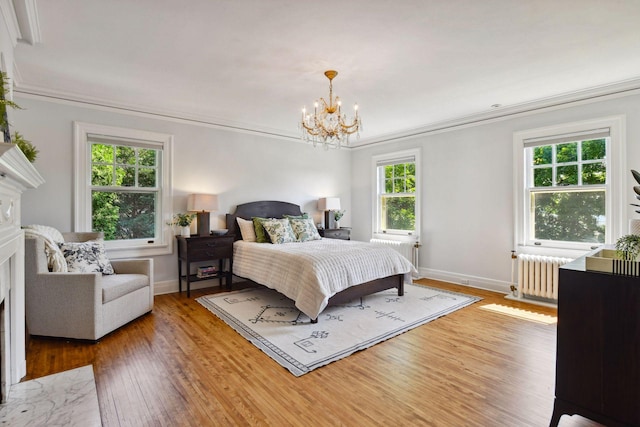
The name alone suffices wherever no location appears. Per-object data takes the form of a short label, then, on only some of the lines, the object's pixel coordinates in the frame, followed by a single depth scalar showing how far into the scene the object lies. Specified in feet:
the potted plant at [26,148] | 7.25
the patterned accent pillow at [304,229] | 16.19
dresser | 4.95
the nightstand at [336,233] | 18.34
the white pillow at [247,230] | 15.87
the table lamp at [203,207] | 14.52
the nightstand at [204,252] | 13.89
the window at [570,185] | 12.03
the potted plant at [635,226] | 8.77
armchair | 9.16
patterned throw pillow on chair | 10.37
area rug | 8.81
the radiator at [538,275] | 12.61
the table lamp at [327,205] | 19.21
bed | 10.66
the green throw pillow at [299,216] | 17.73
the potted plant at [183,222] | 14.25
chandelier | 10.53
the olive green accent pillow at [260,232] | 15.52
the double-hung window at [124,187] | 12.89
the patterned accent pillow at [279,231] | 15.24
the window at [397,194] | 18.42
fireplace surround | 5.22
